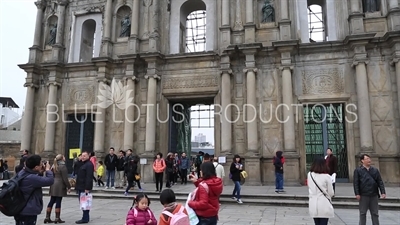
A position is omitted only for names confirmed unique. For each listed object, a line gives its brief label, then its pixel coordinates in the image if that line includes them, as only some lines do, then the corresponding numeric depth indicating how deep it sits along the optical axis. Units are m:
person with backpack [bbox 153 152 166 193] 12.41
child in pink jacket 3.97
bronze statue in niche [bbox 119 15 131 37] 18.31
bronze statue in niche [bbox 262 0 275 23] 16.16
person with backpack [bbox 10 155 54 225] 4.58
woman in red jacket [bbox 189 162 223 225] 4.23
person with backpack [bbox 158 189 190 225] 3.64
